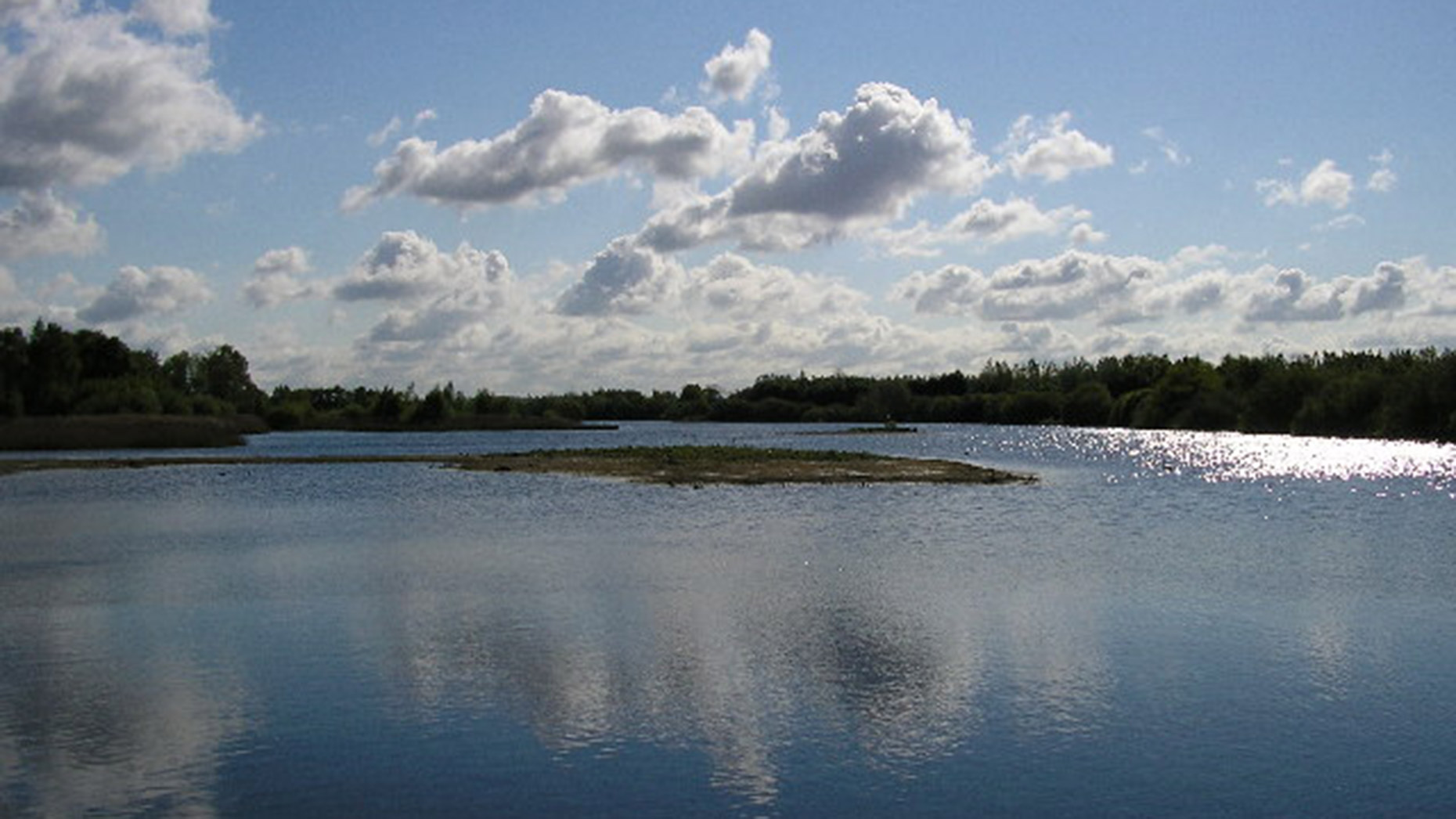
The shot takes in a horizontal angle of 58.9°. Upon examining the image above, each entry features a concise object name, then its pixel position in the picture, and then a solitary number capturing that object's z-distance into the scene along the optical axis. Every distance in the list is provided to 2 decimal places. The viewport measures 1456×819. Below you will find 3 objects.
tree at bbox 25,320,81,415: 158.00
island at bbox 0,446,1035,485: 81.75
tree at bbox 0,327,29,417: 149.50
